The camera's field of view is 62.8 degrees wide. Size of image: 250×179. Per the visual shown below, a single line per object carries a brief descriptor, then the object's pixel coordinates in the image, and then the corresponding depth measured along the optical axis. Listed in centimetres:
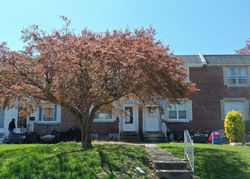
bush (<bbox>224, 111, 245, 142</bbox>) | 1351
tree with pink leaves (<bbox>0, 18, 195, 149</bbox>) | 704
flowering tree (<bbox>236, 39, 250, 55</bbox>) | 3158
